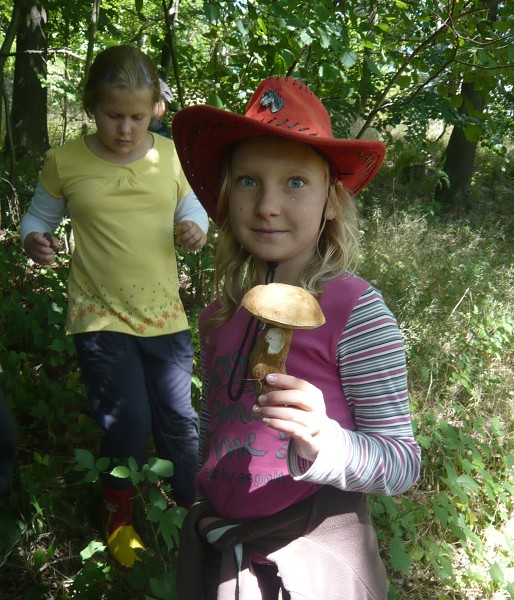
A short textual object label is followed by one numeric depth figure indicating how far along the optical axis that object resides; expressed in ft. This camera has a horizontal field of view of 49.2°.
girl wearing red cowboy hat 3.76
